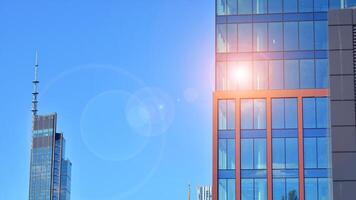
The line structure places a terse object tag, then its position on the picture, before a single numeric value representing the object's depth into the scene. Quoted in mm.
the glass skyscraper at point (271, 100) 77438
